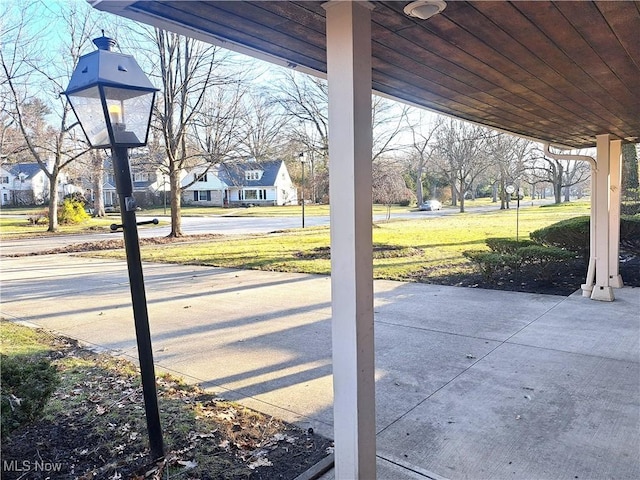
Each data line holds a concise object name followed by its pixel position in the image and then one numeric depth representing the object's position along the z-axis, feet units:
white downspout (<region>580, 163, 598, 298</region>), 19.36
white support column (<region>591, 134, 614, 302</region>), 18.62
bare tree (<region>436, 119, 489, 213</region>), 98.74
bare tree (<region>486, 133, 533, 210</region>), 92.89
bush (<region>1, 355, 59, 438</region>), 7.15
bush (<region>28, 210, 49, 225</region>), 75.92
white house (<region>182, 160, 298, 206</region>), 146.10
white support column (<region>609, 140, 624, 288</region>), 19.45
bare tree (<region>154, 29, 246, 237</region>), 49.93
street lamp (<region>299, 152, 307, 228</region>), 58.70
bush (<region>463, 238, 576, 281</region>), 22.59
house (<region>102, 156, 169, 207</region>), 129.90
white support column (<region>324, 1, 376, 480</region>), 5.69
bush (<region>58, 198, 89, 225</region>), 74.33
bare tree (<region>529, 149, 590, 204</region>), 102.47
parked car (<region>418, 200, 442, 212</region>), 112.37
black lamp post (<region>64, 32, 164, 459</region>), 7.13
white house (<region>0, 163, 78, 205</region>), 123.18
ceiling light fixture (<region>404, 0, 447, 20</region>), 5.69
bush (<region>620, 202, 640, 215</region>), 37.62
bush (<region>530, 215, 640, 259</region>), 25.79
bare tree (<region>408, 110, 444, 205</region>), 82.94
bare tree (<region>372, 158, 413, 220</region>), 70.27
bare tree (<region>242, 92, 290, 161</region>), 55.31
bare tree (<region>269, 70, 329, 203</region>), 56.13
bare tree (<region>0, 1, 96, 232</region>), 51.03
